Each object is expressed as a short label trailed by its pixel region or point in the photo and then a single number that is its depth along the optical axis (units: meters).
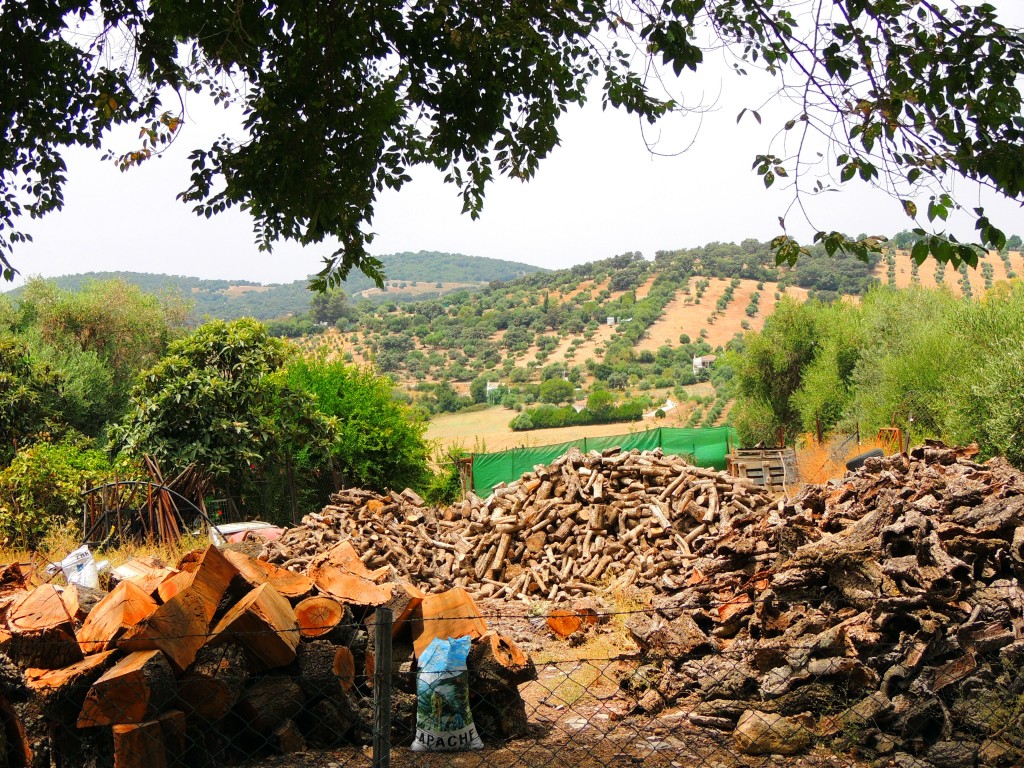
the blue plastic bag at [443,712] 5.31
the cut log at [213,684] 4.81
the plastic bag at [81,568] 6.96
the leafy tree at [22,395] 22.42
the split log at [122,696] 4.50
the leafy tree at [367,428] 19.75
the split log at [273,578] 5.59
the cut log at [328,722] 5.34
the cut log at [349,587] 6.00
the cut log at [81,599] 5.60
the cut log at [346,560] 7.34
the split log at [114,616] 4.97
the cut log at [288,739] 5.11
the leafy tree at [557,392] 78.81
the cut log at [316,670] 5.29
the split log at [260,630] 5.04
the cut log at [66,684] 4.64
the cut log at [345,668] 5.43
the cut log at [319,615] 5.55
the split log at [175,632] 4.75
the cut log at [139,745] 4.46
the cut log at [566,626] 10.11
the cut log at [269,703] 5.09
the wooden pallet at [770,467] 21.23
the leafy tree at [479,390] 81.62
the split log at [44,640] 4.86
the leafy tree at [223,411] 16.30
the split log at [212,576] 5.12
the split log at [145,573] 5.57
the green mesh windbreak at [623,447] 22.62
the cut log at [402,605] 6.15
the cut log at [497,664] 5.69
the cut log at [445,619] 6.07
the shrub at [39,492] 14.94
